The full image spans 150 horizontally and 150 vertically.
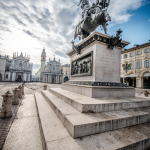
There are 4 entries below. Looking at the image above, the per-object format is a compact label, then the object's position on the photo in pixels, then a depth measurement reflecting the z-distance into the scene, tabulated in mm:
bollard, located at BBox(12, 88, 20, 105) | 5559
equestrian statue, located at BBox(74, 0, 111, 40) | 4592
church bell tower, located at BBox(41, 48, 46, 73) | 70625
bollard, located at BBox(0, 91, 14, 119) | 3569
